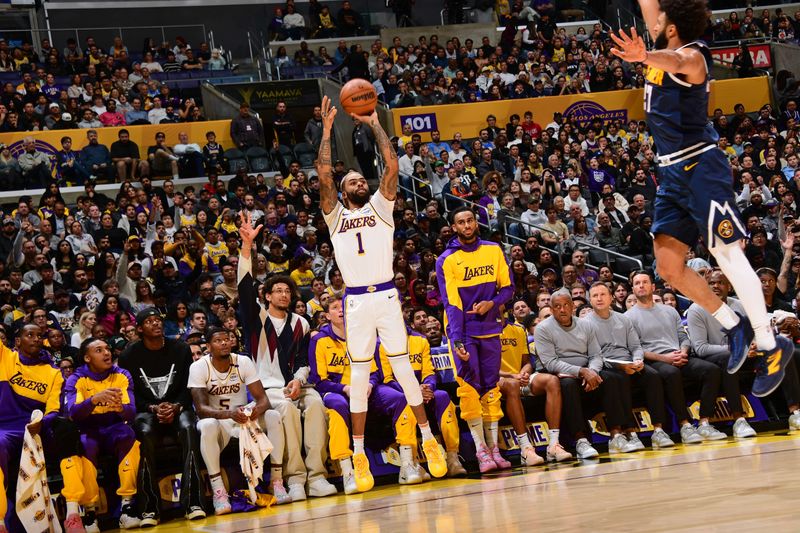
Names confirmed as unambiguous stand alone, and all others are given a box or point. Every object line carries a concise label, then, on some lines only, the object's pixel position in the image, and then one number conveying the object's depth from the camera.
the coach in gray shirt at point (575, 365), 17.83
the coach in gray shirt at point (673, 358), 18.44
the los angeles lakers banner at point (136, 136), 35.16
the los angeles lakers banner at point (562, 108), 40.94
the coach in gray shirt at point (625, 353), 18.25
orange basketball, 15.29
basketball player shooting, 15.19
